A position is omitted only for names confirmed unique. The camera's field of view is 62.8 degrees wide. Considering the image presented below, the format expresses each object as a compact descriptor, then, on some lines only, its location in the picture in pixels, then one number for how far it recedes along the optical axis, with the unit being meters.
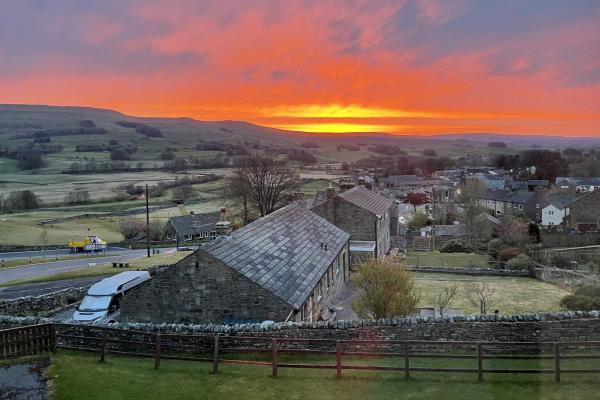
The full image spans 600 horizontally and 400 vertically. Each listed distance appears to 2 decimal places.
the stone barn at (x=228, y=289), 17.70
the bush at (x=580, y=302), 23.89
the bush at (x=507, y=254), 48.03
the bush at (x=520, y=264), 41.55
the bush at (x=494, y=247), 51.22
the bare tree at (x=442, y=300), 26.05
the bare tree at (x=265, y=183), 58.06
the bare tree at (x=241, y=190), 59.44
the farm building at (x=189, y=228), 70.38
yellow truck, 58.97
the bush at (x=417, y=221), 71.94
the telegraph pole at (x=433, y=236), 59.61
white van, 21.95
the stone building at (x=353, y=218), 38.56
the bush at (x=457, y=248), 55.68
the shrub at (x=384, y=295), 19.55
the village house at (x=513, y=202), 82.06
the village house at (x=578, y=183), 90.38
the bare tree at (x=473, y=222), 61.25
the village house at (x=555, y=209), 72.62
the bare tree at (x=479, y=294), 27.36
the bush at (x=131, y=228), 72.00
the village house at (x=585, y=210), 64.62
